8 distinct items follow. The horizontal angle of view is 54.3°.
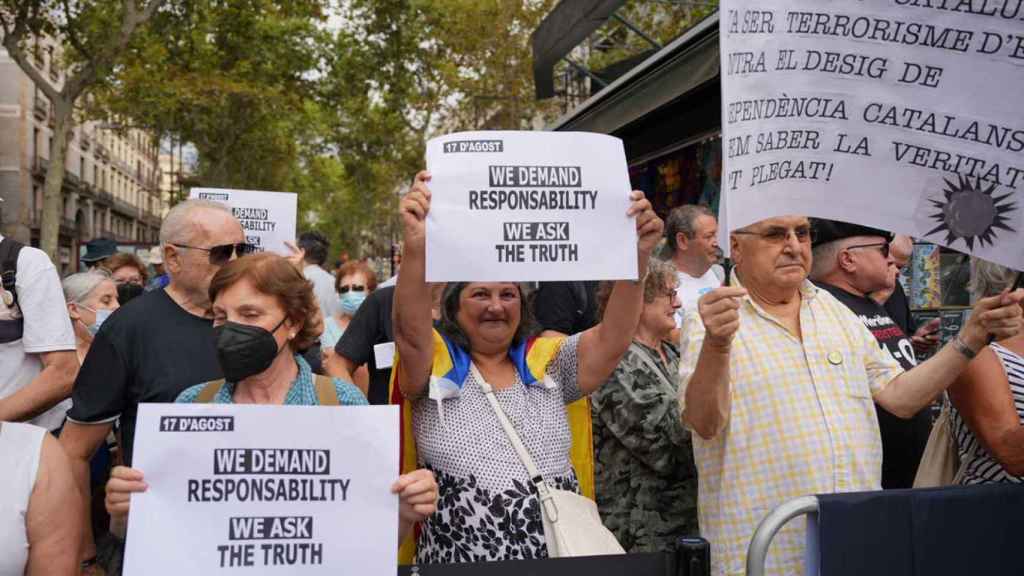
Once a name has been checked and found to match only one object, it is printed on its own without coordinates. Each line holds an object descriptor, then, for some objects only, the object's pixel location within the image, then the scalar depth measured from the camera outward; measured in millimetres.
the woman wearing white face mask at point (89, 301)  5441
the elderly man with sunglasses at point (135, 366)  3166
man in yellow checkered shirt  2908
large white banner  2633
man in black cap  3850
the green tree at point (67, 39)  17125
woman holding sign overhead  3027
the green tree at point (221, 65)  20844
